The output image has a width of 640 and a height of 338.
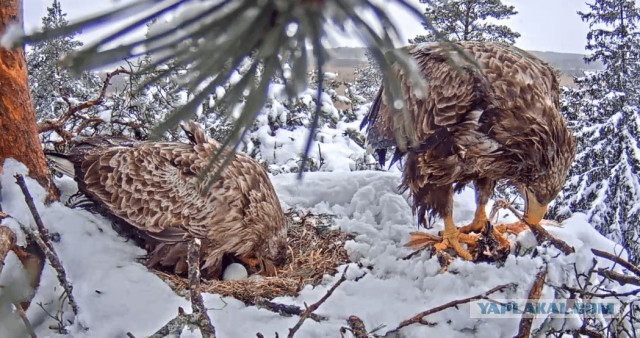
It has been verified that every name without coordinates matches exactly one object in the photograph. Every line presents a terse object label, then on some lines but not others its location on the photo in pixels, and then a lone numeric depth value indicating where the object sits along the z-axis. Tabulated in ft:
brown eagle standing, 9.59
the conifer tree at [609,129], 40.22
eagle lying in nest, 10.66
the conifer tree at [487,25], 30.35
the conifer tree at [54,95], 19.33
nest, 9.53
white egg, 11.06
